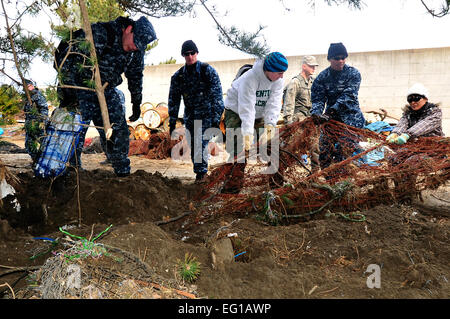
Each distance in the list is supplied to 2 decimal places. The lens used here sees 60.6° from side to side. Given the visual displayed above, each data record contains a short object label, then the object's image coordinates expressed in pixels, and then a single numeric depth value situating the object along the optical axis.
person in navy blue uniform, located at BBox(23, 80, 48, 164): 3.28
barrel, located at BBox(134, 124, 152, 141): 9.72
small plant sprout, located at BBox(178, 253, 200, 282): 2.26
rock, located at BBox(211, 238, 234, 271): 2.46
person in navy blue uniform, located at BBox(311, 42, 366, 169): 4.80
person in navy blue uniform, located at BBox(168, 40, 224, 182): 5.20
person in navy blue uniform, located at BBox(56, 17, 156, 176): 4.15
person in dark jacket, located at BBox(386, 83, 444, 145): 4.28
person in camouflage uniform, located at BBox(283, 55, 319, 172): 6.25
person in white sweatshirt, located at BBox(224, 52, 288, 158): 4.22
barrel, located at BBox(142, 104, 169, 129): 9.55
